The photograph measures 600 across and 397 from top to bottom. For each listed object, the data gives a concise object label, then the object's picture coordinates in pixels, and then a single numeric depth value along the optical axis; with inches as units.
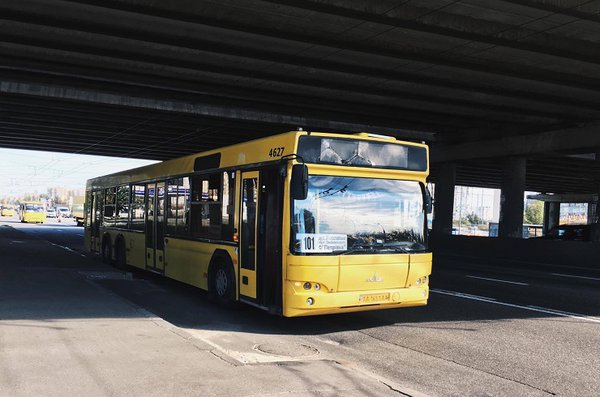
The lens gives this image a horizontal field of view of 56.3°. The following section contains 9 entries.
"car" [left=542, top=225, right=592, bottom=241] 1157.7
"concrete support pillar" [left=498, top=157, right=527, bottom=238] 1169.4
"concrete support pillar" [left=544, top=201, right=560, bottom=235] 3388.5
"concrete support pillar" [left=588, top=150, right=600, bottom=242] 1114.1
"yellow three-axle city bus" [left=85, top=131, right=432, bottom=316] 309.7
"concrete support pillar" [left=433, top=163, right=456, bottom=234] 1334.9
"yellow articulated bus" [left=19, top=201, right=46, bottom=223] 2511.1
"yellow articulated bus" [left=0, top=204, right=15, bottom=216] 3550.9
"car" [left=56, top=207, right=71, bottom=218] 4295.8
